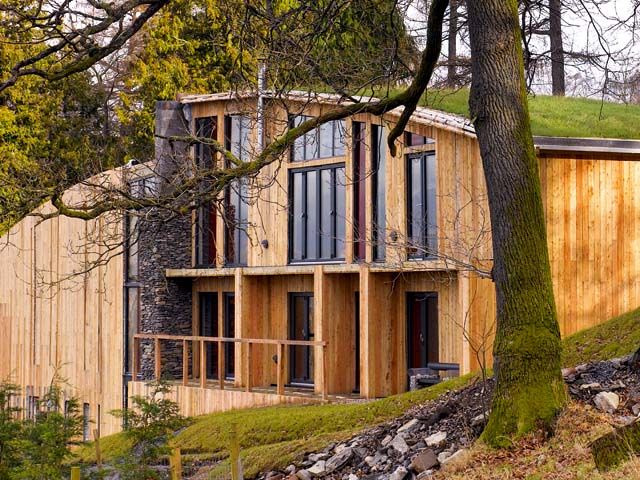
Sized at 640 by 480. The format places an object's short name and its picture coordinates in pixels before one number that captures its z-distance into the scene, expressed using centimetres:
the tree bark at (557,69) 2659
